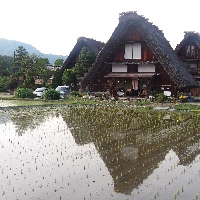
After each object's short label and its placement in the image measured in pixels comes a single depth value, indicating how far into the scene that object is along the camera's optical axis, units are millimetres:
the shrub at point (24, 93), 18679
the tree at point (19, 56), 30650
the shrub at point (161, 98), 15105
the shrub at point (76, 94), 19022
